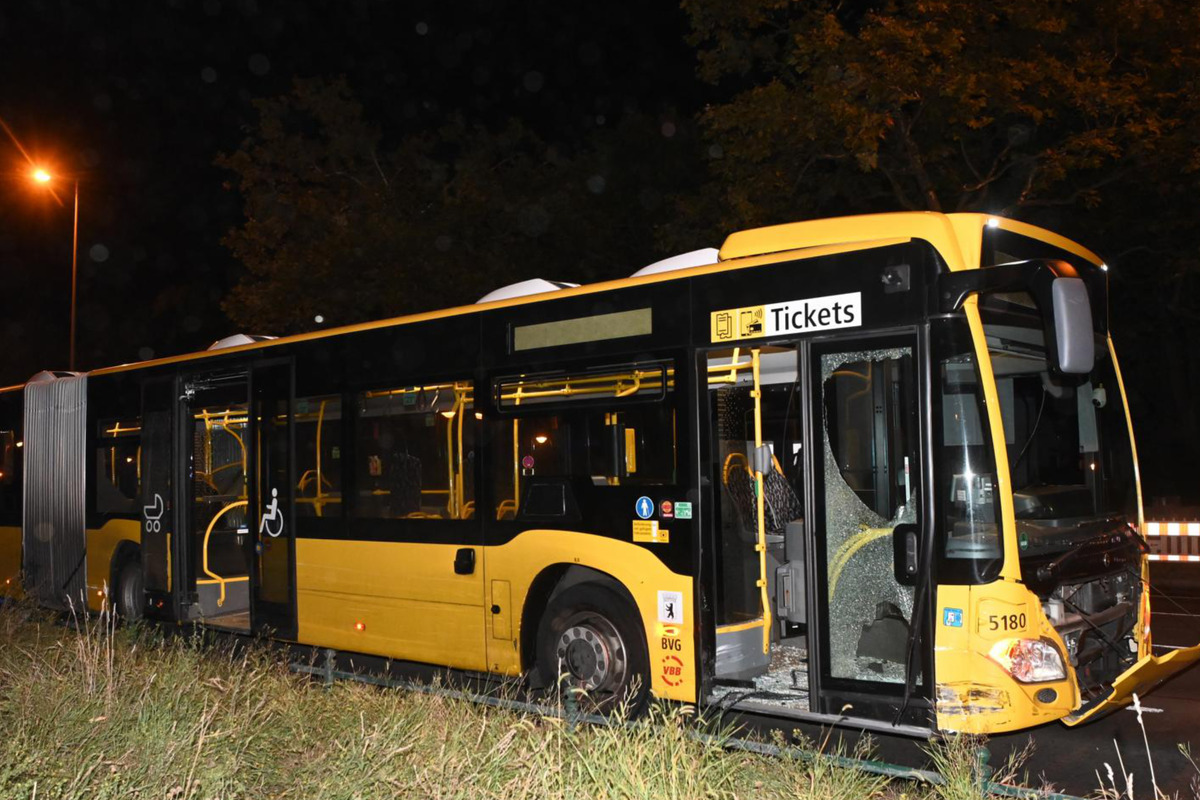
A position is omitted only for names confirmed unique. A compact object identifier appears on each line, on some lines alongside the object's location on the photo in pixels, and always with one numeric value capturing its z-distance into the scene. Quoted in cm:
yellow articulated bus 615
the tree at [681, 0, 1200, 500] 1469
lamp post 2723
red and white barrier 1368
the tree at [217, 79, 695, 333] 2406
